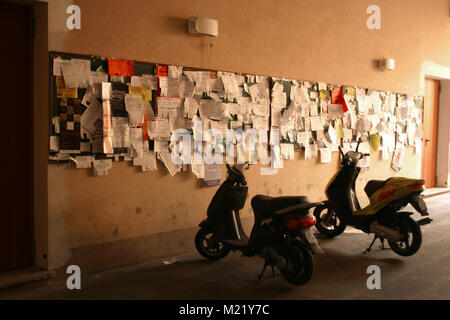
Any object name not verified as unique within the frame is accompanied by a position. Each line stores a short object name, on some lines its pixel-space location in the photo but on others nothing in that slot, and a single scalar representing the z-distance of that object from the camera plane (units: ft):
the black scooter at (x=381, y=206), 15.23
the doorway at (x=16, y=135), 12.51
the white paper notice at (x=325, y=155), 21.16
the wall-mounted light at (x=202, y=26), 15.52
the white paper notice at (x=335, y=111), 21.54
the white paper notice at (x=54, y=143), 12.62
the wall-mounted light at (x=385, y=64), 24.39
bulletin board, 13.01
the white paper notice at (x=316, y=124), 20.54
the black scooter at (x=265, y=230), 12.34
